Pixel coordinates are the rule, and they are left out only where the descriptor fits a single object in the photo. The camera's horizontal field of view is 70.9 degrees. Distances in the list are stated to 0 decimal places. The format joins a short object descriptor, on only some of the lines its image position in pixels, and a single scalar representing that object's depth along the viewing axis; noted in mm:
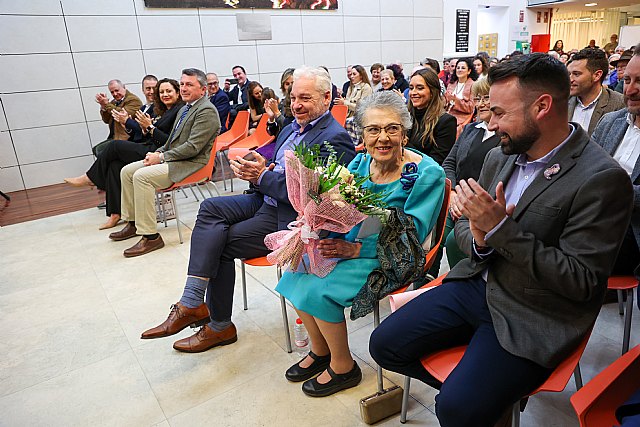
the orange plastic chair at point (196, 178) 4066
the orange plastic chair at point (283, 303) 2416
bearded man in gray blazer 1276
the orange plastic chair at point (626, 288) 1839
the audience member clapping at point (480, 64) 7117
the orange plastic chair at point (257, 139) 5555
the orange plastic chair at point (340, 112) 5469
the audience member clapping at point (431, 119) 3137
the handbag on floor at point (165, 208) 4398
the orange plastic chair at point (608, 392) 1165
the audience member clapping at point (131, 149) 4395
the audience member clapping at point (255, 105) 6188
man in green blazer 3895
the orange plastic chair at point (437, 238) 1946
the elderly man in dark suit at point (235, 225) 2336
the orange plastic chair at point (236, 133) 5750
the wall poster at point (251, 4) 7367
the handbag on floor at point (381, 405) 1874
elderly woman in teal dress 1911
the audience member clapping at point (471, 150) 2602
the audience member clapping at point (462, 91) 4117
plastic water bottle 2415
